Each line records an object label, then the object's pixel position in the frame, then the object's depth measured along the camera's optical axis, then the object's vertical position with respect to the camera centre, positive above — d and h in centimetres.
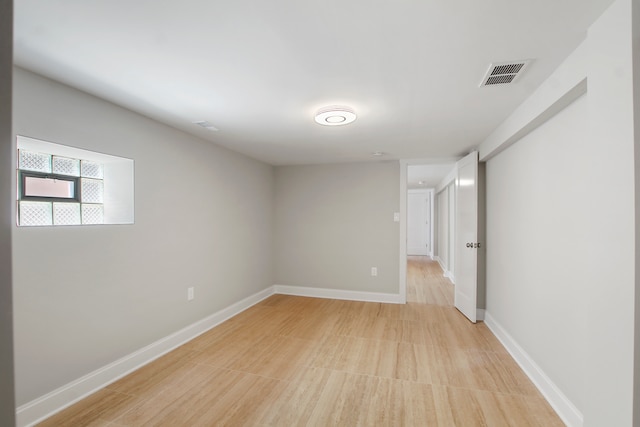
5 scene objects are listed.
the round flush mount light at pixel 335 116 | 216 +82
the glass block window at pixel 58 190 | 178 +17
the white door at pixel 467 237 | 318 -30
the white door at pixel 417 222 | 891 -27
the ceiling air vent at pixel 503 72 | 156 +87
